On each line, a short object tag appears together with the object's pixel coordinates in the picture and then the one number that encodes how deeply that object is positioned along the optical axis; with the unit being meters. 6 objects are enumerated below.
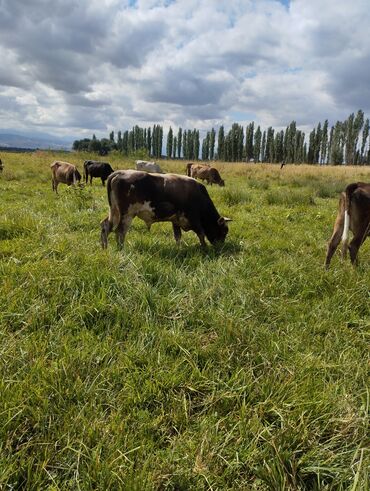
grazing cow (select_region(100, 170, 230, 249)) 6.21
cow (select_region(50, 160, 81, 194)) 14.75
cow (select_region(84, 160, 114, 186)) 21.23
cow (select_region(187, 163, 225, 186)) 22.12
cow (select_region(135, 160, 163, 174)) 25.87
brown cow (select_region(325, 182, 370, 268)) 5.41
